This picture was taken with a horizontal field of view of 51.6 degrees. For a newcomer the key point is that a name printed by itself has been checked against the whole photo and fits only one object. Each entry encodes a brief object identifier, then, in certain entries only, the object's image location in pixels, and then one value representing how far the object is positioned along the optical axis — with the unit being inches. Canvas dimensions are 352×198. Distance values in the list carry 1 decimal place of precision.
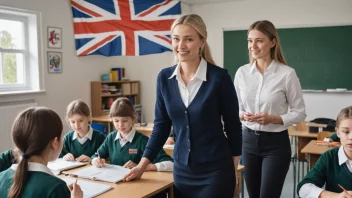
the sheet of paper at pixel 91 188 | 71.7
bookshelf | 246.5
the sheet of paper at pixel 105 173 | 81.3
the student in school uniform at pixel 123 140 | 101.0
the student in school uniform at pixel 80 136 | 112.0
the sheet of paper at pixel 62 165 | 91.6
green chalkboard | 247.9
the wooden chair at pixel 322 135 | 148.8
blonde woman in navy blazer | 62.1
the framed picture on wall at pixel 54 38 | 211.9
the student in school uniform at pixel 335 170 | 66.1
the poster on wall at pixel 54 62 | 213.0
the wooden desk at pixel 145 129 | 194.1
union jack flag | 231.1
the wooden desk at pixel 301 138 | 174.7
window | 196.5
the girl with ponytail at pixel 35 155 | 49.3
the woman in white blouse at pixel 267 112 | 81.6
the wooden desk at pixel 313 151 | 126.9
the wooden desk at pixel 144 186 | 71.7
